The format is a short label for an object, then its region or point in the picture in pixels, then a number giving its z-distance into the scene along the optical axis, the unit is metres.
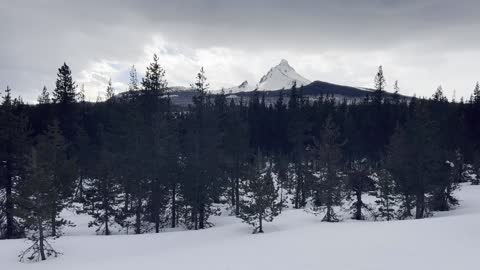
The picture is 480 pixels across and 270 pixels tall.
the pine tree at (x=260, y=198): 27.42
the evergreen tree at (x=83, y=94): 83.68
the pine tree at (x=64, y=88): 45.31
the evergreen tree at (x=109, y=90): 70.78
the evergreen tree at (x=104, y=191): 31.41
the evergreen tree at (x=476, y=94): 67.93
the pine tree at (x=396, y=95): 68.25
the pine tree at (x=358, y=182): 33.50
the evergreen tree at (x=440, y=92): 69.99
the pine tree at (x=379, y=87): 62.19
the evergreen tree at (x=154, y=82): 32.50
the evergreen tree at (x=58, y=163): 28.70
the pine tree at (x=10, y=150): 28.09
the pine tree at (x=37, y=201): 21.36
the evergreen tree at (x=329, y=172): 30.47
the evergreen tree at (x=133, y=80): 42.24
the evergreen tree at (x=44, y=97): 69.53
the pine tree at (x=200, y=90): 34.97
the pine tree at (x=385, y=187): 32.39
